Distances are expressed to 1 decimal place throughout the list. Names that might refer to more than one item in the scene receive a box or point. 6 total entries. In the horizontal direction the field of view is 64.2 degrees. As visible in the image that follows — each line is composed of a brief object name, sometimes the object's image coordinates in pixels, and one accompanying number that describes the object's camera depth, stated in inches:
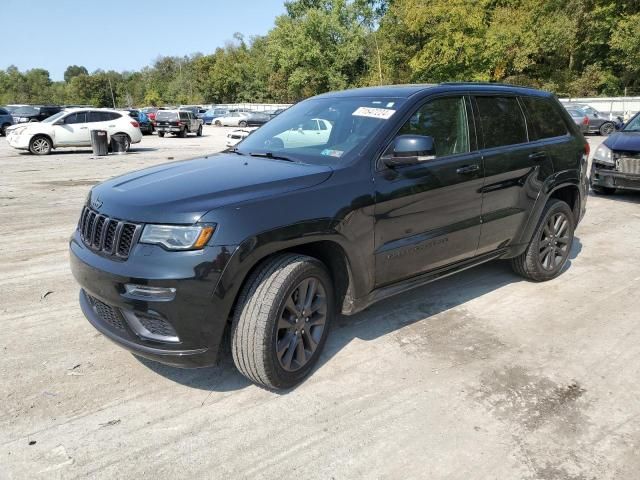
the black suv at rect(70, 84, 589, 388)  104.2
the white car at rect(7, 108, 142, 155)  687.1
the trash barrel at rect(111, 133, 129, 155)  718.5
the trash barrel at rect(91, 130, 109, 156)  675.4
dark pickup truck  1104.8
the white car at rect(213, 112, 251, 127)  1518.5
